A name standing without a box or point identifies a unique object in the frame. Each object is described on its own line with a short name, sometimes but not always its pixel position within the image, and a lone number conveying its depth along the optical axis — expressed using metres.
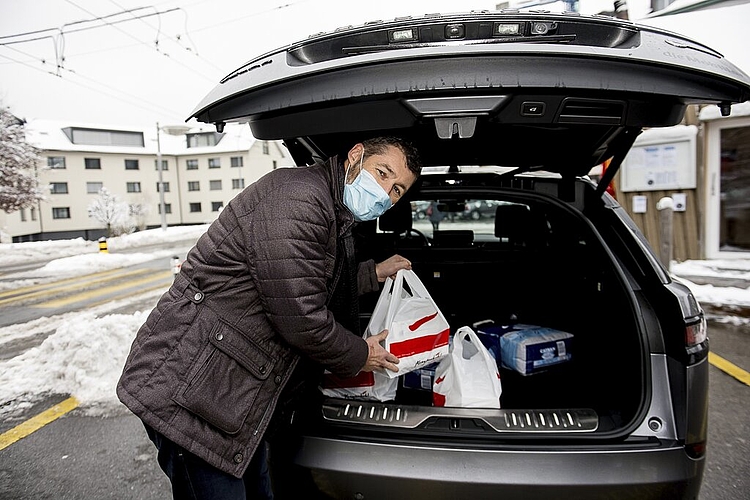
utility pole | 29.99
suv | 1.29
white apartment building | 31.34
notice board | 8.28
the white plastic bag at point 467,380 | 1.96
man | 1.38
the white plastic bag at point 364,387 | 2.04
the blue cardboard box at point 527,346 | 2.56
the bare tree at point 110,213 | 27.18
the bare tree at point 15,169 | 16.11
